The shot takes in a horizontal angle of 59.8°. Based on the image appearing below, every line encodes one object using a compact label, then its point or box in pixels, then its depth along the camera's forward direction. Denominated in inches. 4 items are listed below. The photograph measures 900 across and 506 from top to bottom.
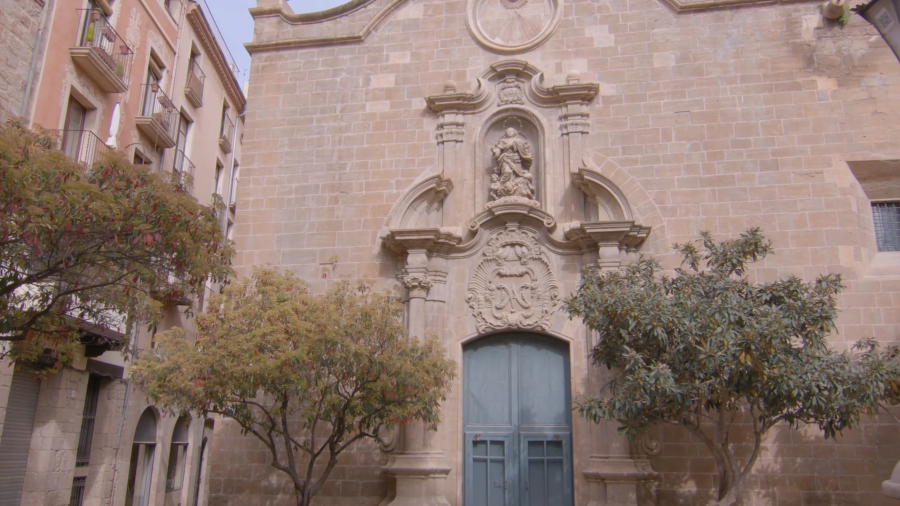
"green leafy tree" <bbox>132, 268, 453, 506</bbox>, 335.0
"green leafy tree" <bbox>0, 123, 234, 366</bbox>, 277.6
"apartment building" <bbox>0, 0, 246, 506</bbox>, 494.9
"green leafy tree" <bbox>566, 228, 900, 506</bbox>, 311.7
